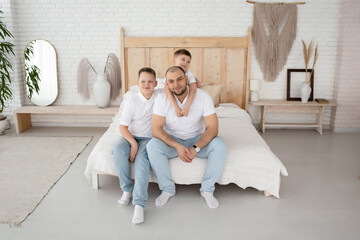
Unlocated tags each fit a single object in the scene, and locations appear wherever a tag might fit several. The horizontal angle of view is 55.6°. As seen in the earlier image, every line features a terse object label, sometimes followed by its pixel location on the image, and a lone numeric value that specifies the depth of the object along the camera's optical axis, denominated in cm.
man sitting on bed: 284
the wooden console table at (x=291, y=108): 488
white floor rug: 279
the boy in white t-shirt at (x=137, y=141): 272
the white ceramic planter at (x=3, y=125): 487
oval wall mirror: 514
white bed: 294
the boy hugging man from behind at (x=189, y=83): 292
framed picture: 510
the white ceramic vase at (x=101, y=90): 497
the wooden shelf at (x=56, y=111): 491
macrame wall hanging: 491
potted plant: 483
